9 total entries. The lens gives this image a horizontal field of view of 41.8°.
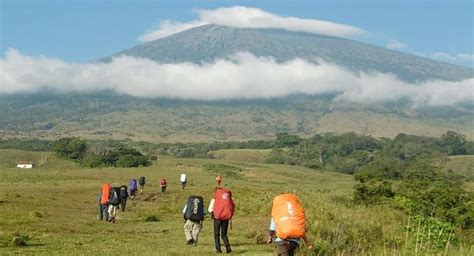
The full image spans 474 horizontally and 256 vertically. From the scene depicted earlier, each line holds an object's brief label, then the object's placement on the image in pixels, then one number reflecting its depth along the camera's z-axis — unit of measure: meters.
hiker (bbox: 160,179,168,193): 40.72
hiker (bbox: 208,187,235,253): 15.09
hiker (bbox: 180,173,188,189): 43.94
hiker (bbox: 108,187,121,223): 23.31
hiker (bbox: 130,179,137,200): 35.62
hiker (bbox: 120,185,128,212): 27.62
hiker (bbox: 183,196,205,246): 16.61
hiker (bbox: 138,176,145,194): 39.48
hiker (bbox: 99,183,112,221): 23.35
